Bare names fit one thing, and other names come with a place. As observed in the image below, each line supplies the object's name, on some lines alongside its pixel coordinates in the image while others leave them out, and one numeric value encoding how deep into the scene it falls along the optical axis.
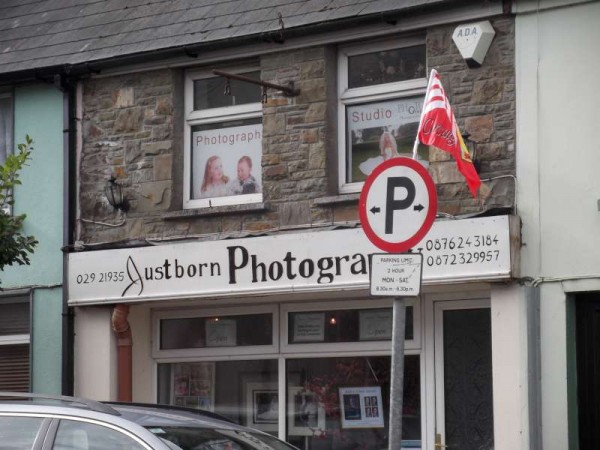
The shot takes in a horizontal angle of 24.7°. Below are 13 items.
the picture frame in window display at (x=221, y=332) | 15.01
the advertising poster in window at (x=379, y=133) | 13.71
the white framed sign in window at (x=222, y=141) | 14.60
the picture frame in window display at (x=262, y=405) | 14.73
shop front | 13.02
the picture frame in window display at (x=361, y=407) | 14.16
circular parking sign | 9.26
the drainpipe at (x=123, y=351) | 14.92
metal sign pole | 9.07
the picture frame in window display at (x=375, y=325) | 14.06
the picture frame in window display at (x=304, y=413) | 14.48
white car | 7.86
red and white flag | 11.66
